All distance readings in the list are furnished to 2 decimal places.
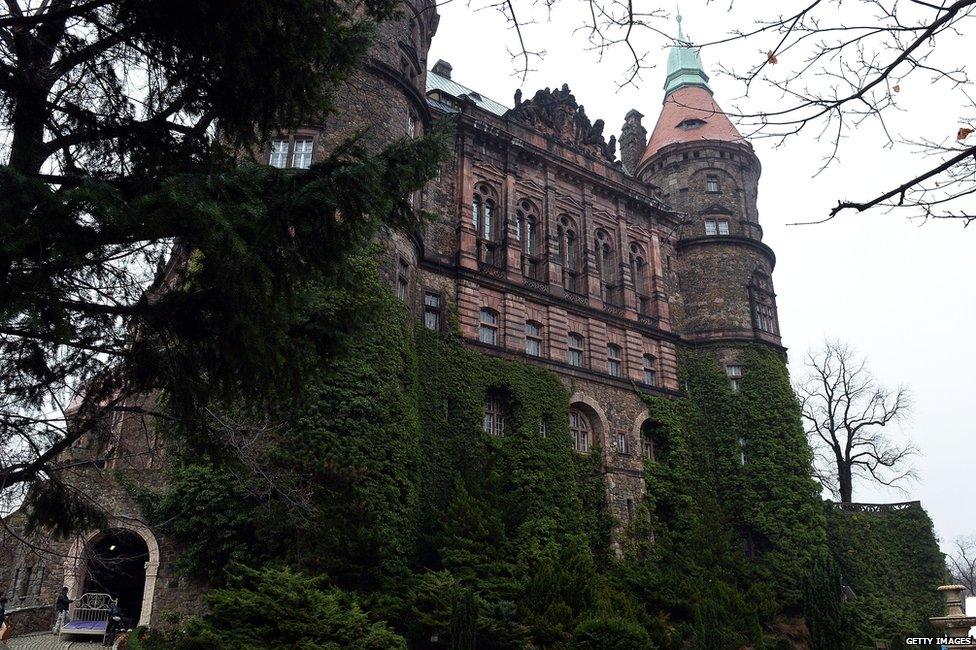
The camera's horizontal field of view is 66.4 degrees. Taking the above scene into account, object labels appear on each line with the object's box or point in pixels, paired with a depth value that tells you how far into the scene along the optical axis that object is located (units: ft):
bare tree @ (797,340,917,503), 129.59
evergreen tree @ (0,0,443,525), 20.70
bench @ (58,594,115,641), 57.47
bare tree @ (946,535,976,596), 245.82
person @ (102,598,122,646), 57.54
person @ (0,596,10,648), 57.36
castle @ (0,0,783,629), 80.94
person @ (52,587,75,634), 58.29
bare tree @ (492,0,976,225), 14.19
